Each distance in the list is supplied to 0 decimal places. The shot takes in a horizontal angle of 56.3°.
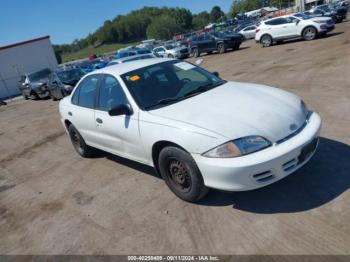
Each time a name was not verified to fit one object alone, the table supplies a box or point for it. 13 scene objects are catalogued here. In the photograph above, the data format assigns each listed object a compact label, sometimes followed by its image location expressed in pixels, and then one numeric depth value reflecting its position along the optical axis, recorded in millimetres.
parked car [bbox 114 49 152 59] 26561
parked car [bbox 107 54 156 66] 16656
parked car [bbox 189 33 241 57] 24594
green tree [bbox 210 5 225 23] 154875
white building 33500
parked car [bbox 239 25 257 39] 33781
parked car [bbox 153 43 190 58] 28703
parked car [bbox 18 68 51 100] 18566
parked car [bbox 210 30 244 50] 24375
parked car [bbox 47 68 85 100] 14729
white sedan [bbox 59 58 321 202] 3254
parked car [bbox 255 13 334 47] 19250
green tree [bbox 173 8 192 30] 147025
